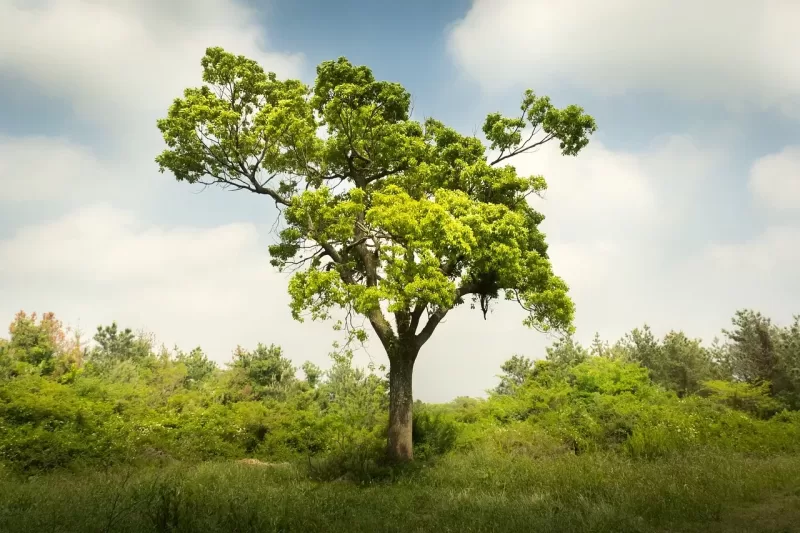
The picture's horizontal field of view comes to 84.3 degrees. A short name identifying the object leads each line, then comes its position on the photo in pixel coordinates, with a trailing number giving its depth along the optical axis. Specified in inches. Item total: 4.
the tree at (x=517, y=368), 1717.5
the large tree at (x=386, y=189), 513.0
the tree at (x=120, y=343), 1829.5
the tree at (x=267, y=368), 1300.4
